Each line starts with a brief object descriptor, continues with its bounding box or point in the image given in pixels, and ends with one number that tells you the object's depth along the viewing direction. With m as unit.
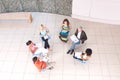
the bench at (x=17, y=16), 4.10
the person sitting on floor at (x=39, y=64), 3.02
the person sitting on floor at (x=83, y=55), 3.07
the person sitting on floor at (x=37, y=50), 3.25
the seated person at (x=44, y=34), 3.31
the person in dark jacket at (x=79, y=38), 3.30
